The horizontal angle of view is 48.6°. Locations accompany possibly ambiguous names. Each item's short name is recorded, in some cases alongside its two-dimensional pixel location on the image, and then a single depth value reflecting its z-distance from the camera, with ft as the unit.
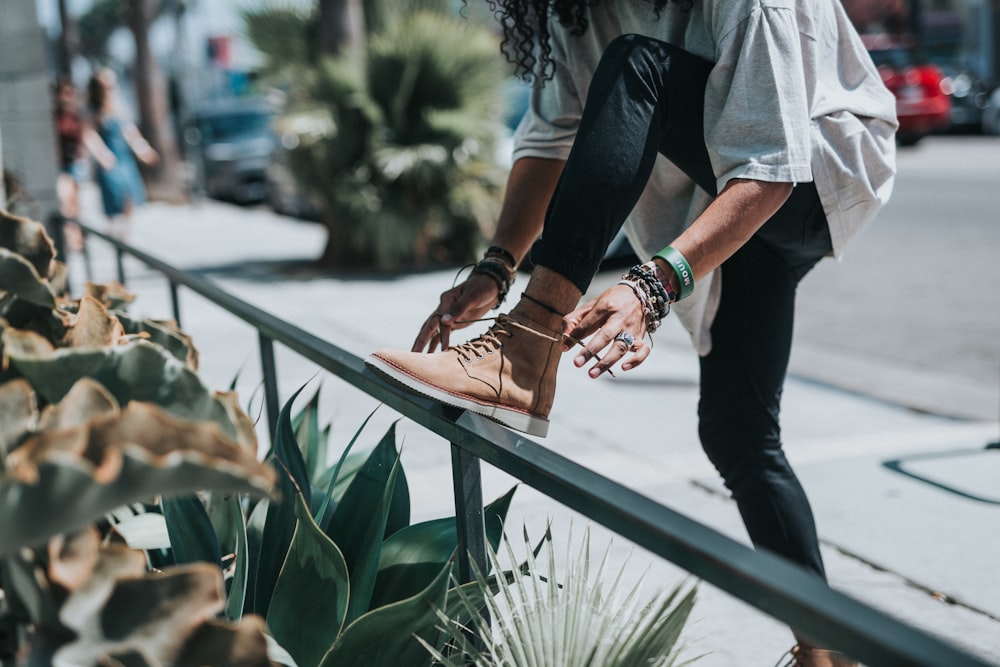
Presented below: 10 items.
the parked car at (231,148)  67.05
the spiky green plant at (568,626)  4.39
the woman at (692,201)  5.45
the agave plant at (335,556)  4.65
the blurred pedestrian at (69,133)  38.75
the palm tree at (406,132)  30.76
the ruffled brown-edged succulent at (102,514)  2.88
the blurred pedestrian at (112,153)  37.11
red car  68.18
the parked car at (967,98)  75.25
